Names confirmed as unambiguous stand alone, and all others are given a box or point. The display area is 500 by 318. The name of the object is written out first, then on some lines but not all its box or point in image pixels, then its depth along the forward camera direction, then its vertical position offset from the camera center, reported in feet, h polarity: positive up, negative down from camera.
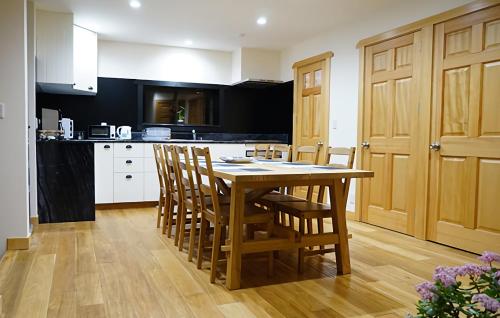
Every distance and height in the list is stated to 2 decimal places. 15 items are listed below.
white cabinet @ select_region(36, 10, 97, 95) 14.87 +3.31
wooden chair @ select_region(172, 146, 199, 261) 9.59 -1.58
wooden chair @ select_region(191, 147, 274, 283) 8.19 -1.62
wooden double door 10.26 +0.32
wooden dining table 7.77 -1.06
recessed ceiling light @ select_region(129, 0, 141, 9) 13.35 +4.60
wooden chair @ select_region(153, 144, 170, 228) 12.68 -1.71
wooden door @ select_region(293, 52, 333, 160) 16.78 +1.83
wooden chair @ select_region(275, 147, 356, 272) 8.71 -1.56
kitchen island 13.44 -1.39
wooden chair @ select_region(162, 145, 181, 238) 11.84 -1.54
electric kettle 18.56 +0.26
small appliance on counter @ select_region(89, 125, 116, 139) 17.85 +0.27
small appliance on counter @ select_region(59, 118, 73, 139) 16.81 +0.44
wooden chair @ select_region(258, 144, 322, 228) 10.02 -1.50
